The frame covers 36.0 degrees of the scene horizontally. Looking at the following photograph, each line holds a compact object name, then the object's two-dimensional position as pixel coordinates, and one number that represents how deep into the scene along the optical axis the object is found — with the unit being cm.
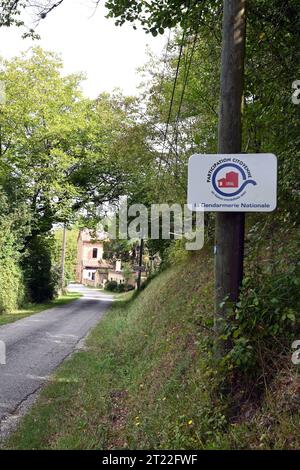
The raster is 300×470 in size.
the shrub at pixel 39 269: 2886
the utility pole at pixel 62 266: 4606
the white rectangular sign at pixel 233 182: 472
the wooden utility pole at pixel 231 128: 478
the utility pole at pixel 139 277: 3107
